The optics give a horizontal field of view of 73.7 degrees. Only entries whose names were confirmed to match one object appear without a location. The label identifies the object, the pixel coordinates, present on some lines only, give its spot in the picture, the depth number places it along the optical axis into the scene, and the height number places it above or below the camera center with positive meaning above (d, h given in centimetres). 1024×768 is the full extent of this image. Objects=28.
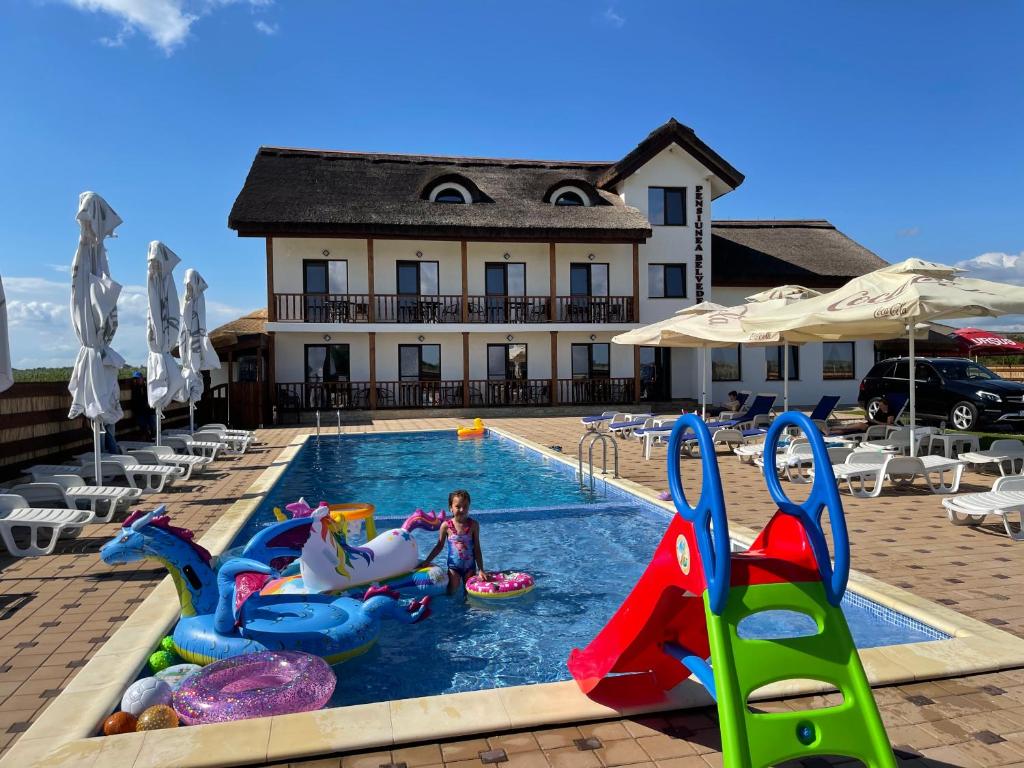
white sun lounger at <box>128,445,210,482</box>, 1045 -126
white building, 2130 +329
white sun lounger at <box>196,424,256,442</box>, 1432 -115
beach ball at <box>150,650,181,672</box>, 405 -171
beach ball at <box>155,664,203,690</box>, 371 -168
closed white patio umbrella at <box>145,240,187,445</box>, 1043 +71
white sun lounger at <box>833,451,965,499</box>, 841 -125
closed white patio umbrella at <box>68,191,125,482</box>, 807 +69
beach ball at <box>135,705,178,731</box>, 325 -165
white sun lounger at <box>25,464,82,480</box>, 877 -122
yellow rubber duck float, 1655 -145
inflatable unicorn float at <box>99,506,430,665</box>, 425 -157
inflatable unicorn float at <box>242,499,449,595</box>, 524 -153
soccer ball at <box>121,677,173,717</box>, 341 -163
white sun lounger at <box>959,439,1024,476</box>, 883 -116
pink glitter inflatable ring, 338 -164
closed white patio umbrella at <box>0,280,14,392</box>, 645 +22
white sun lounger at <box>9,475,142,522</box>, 749 -129
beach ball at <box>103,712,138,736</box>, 323 -166
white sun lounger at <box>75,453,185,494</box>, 928 -128
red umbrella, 2298 +85
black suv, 1400 -52
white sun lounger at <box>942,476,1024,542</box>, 625 -128
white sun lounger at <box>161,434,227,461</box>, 1238 -129
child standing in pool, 608 -154
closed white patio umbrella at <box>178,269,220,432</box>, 1318 +65
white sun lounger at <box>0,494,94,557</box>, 623 -133
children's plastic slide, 244 -92
